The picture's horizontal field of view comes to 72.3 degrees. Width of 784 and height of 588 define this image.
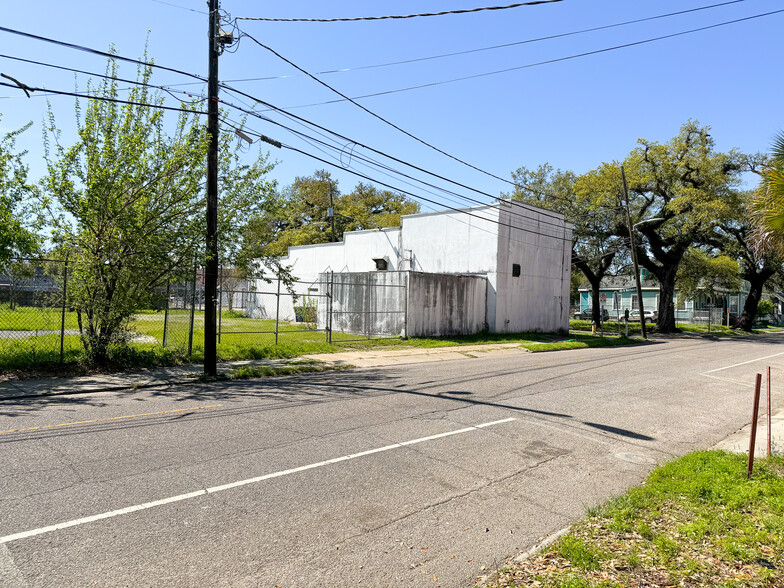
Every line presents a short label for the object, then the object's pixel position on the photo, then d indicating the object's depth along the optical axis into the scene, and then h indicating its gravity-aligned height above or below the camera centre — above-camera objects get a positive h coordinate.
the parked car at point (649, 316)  53.59 -1.10
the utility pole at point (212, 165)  12.65 +3.17
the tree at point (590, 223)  35.62 +5.55
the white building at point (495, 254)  27.33 +2.69
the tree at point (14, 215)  11.38 +1.76
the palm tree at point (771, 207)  8.00 +1.59
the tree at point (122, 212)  12.14 +2.01
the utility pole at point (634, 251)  30.48 +3.13
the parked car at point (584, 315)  55.25 -1.06
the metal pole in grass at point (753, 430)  5.38 -1.23
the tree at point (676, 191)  32.59 +7.36
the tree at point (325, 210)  51.67 +9.99
